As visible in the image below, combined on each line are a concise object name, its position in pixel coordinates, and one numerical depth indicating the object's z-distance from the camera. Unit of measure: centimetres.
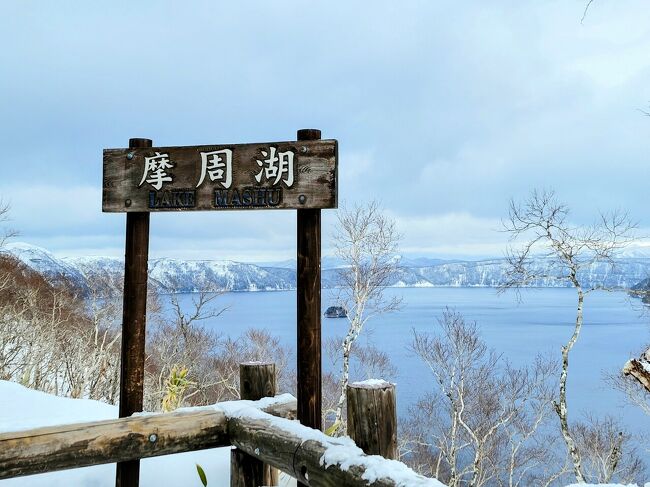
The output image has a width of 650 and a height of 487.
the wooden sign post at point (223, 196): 279
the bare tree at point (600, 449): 2256
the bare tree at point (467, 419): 1858
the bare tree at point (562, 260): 1438
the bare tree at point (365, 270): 1547
